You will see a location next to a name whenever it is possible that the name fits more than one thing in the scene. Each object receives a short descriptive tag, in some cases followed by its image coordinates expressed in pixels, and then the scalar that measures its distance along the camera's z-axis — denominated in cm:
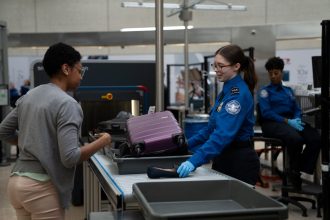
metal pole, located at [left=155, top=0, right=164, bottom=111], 309
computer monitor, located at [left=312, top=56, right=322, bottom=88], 461
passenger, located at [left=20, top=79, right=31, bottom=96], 894
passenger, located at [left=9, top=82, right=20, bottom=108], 864
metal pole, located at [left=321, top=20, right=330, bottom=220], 323
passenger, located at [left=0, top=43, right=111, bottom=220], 197
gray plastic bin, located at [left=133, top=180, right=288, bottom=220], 175
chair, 452
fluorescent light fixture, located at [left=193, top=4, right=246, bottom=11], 693
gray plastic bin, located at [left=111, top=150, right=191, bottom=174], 234
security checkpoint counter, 196
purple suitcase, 234
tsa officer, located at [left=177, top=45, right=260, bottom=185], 232
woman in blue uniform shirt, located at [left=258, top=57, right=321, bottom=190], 490
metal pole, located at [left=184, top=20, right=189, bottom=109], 622
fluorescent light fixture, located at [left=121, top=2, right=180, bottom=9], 680
